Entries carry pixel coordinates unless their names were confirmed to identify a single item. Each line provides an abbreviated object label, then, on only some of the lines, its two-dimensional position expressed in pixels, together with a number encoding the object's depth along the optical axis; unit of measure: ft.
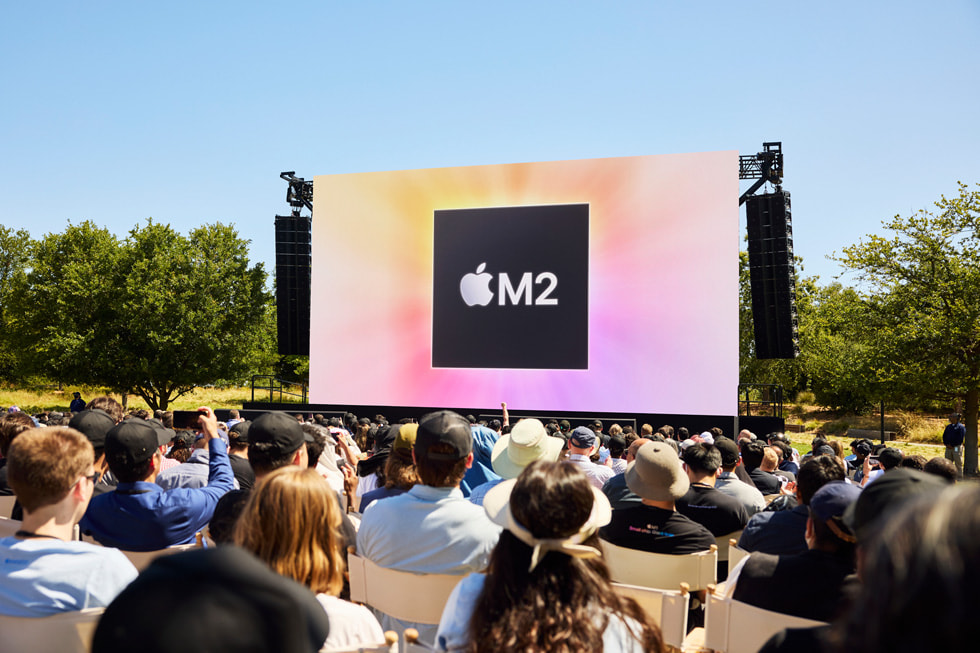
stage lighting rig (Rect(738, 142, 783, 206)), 39.91
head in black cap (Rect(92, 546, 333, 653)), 2.89
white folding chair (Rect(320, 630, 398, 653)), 4.95
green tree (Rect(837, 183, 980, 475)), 42.29
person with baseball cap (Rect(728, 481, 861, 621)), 6.39
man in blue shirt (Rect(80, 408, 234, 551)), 8.52
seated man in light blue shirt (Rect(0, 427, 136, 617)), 5.51
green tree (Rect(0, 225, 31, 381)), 123.85
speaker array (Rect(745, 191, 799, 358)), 40.37
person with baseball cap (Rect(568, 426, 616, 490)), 14.17
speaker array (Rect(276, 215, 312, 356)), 49.78
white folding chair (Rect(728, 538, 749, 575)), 8.92
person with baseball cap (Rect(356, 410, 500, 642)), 7.27
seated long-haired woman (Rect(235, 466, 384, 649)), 5.11
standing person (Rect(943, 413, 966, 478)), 37.63
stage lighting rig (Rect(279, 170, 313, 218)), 48.37
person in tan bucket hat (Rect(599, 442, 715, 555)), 9.04
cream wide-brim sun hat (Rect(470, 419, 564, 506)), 11.24
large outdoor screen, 39.88
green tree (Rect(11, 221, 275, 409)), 71.36
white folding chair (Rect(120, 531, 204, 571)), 8.36
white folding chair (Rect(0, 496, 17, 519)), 11.04
